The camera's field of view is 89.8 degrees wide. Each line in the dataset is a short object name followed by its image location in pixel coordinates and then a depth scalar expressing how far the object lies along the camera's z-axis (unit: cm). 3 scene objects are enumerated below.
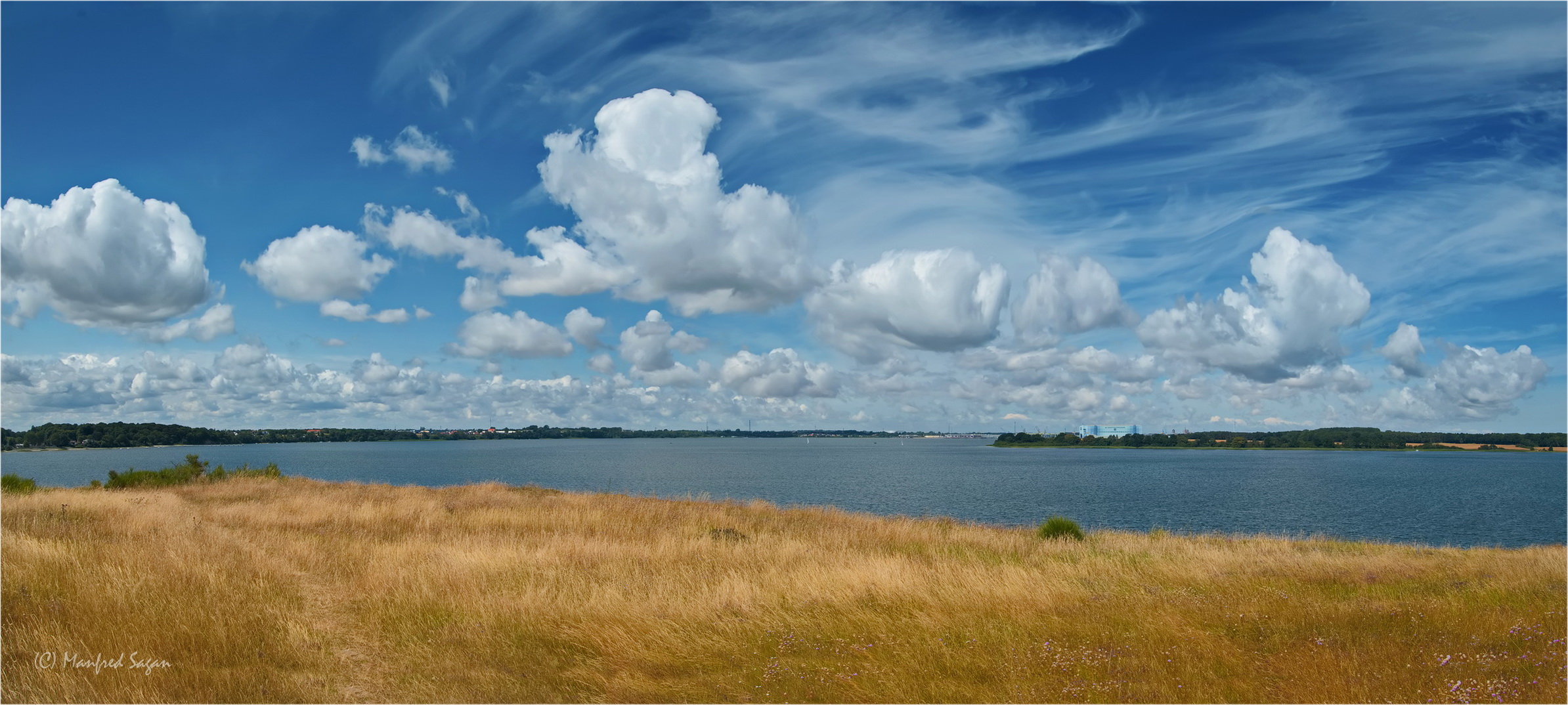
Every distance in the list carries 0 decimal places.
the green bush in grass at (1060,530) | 2631
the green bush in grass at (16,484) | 3369
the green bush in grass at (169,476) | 3881
